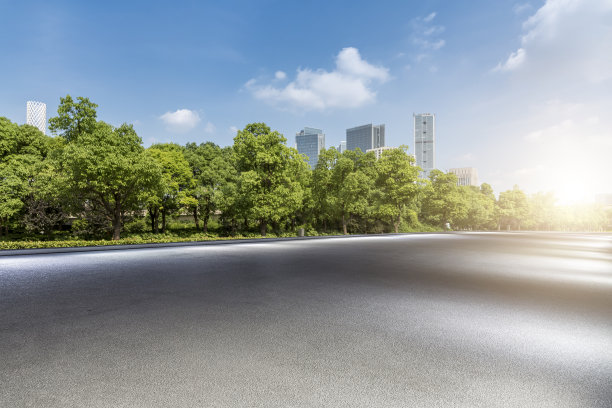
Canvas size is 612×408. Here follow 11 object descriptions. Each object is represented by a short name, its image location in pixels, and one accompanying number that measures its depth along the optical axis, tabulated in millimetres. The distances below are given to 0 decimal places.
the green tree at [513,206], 54478
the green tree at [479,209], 48094
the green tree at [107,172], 17547
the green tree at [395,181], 31525
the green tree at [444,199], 40134
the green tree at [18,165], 19500
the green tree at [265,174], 23141
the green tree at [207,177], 26694
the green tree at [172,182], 25453
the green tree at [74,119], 21344
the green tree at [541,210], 58062
